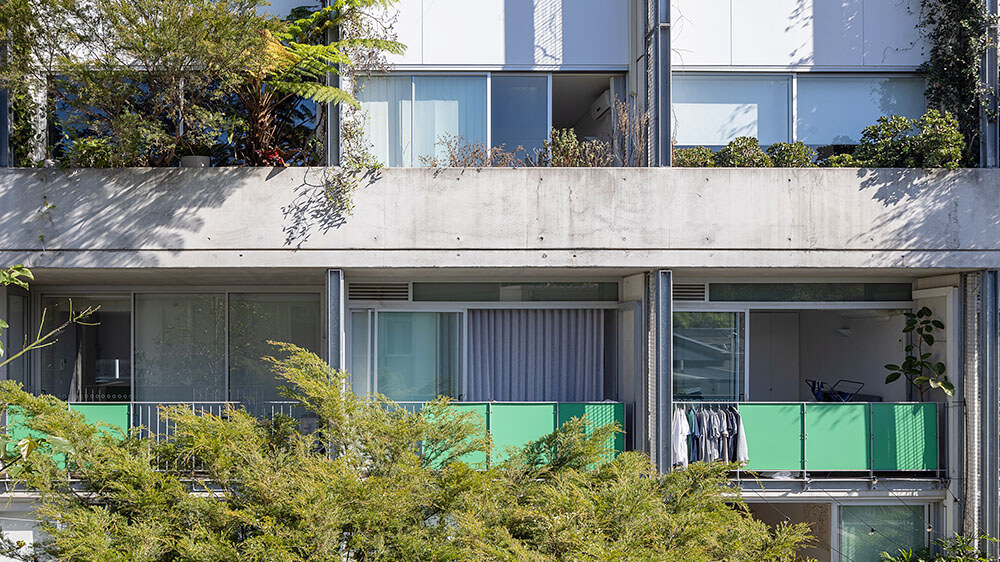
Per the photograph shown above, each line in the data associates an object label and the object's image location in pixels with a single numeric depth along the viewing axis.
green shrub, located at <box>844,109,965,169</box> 8.79
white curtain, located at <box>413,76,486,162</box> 9.73
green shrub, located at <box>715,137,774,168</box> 9.26
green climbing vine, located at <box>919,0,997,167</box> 9.19
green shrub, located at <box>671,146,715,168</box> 9.38
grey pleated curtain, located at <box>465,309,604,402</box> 10.31
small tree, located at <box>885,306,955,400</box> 9.39
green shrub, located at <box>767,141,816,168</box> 9.23
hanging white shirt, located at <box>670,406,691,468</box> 9.05
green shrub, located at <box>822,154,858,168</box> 9.25
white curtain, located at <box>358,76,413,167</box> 9.71
